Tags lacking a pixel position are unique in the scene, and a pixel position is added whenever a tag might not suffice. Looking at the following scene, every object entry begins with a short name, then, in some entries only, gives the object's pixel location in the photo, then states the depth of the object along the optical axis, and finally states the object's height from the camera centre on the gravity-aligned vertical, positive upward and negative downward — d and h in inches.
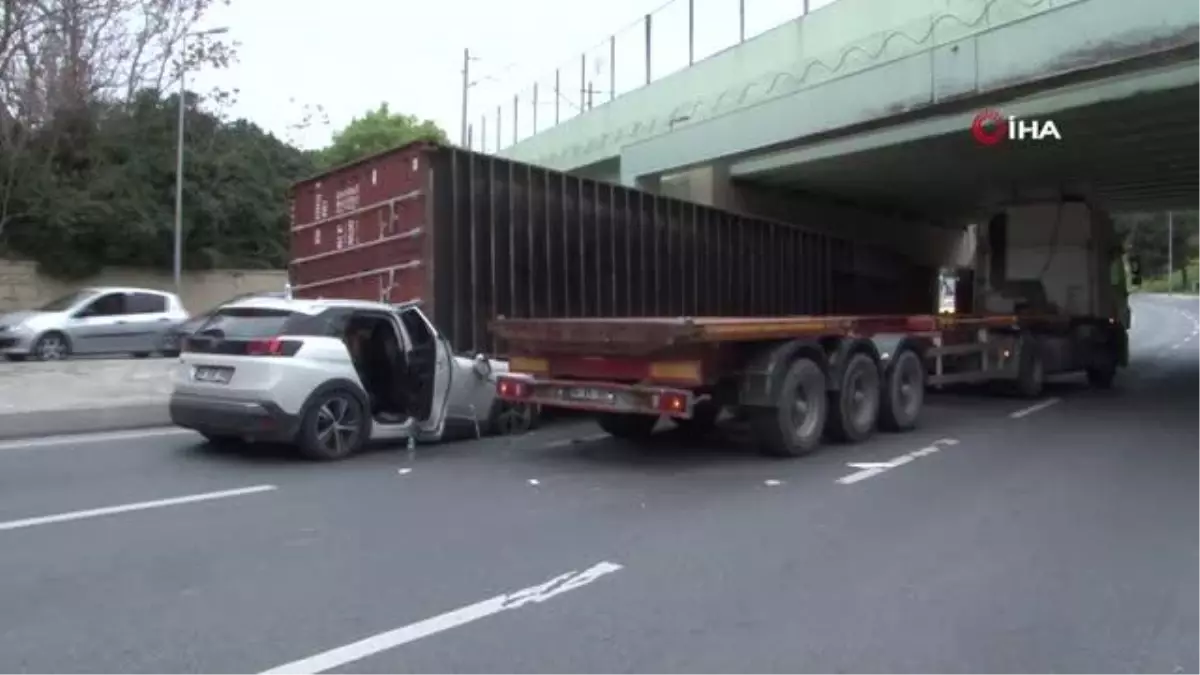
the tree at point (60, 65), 983.6 +265.0
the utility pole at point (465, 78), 2114.9 +496.9
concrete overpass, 530.9 +128.8
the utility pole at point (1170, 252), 3506.4 +267.2
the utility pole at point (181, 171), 1198.3 +179.8
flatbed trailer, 375.6 -14.1
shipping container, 468.1 +43.7
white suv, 366.9 -14.5
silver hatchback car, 821.9 +8.2
